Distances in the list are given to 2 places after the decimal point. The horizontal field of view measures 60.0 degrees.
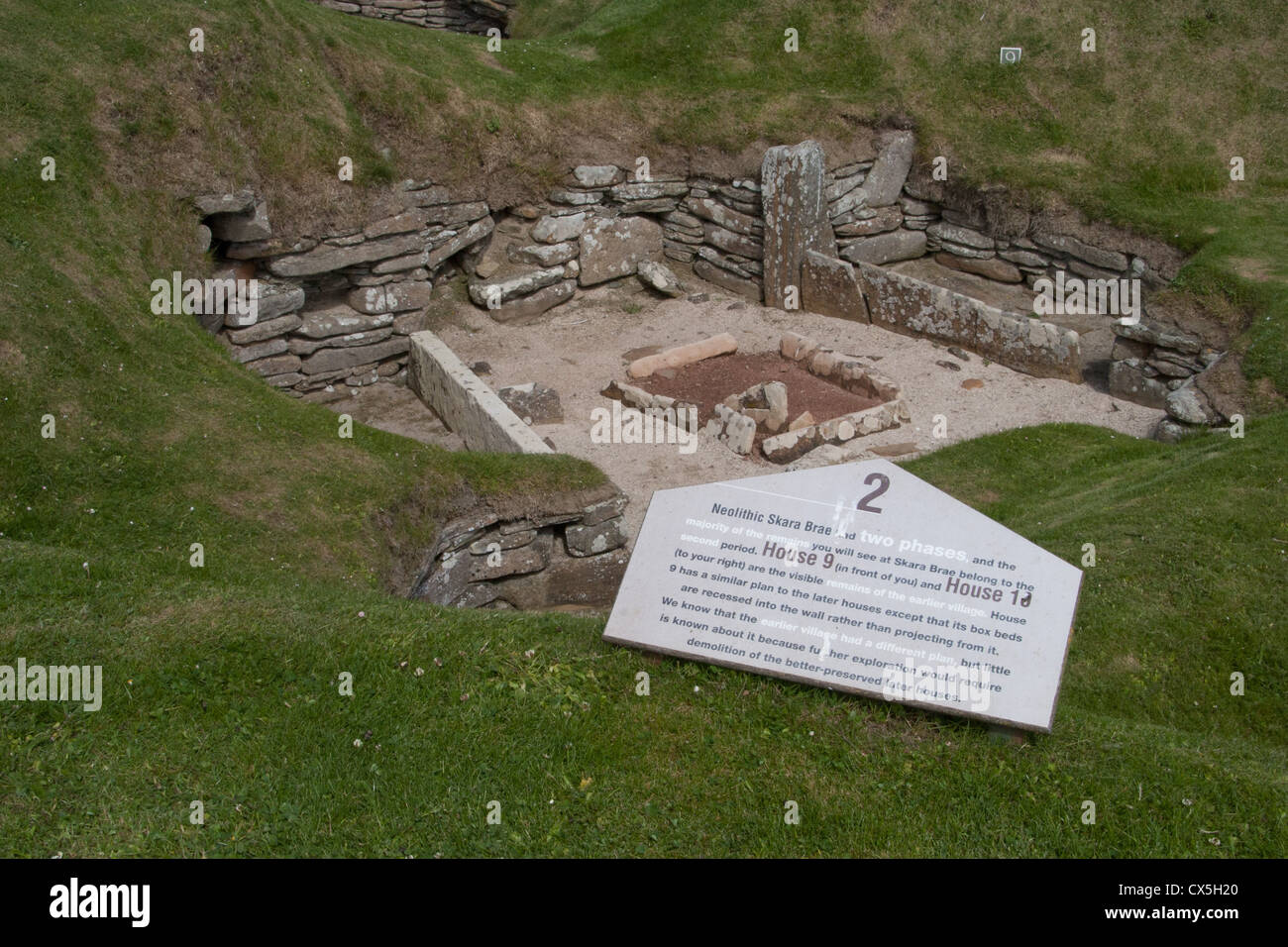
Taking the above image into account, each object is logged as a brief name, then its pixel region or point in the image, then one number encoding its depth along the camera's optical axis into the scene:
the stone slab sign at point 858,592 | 5.68
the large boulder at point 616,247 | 17.16
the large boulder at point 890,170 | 17.48
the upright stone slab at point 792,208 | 16.31
